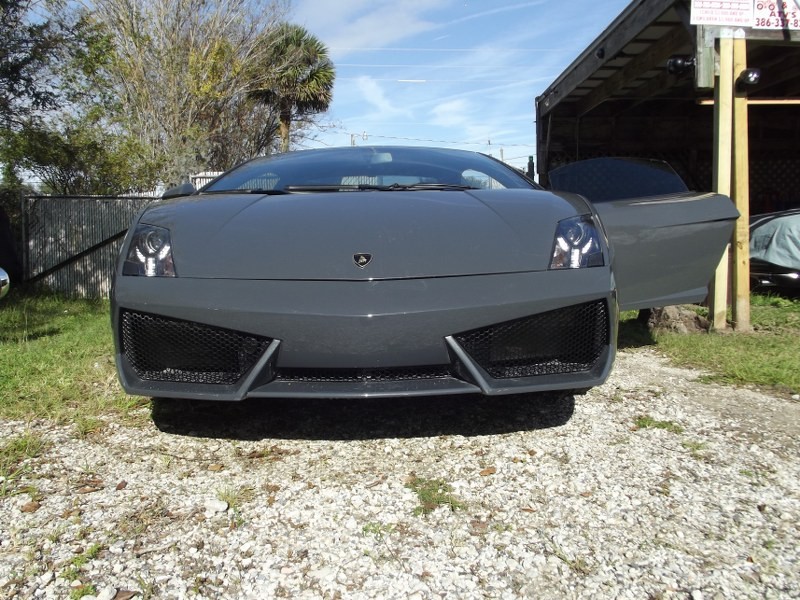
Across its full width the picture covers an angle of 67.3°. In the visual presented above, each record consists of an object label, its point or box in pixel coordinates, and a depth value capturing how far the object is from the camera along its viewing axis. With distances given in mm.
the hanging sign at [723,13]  4387
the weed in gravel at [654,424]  2384
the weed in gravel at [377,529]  1631
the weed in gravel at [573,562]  1463
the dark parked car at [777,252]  5629
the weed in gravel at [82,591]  1355
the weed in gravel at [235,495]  1793
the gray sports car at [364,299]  1889
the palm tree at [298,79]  18766
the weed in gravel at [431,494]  1769
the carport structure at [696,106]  4535
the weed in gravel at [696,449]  2119
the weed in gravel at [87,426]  2375
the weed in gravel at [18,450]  2055
